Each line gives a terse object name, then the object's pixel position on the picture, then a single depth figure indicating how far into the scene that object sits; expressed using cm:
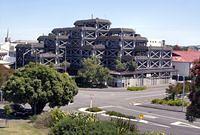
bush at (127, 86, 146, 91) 7971
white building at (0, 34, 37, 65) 11438
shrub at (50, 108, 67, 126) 3644
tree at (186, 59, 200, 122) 2641
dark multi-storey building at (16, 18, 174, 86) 9012
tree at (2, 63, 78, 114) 4459
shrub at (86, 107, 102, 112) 5428
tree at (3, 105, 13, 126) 4281
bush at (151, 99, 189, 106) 5905
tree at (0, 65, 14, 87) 5519
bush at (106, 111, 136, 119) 4864
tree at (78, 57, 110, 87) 8131
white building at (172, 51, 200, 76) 10056
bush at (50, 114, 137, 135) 2550
